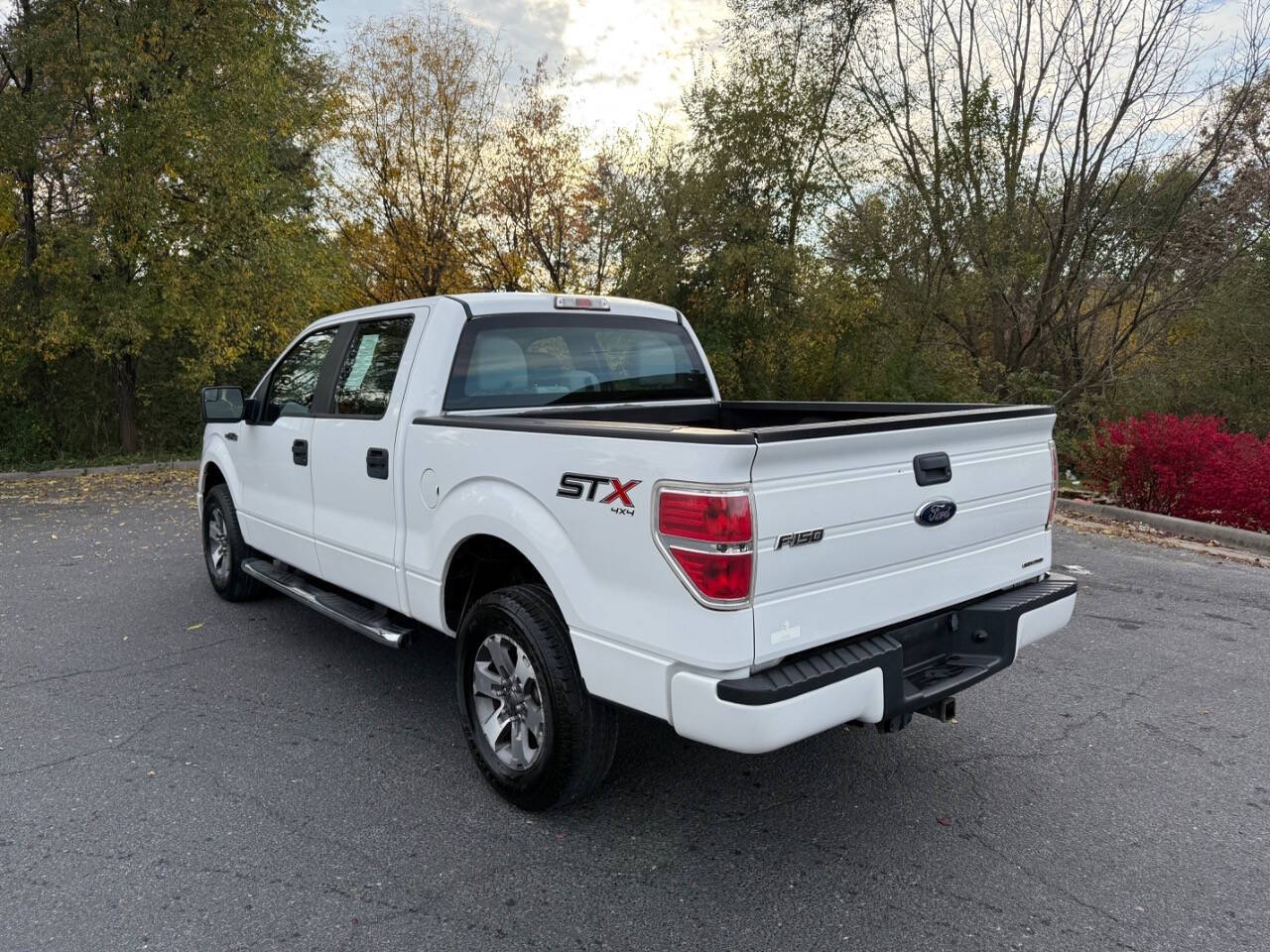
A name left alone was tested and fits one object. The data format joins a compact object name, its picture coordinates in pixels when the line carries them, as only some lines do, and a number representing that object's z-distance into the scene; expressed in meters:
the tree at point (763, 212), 15.56
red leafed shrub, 8.73
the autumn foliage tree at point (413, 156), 21.27
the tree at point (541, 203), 22.52
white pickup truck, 2.49
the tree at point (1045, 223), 15.79
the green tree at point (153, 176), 12.49
